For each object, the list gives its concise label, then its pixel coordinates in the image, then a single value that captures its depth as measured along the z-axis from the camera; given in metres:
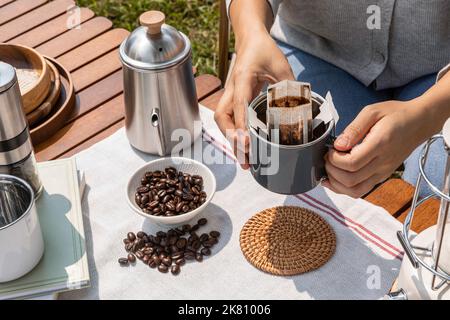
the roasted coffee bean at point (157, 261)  1.06
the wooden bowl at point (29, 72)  1.30
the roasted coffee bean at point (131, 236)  1.10
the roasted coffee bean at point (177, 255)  1.07
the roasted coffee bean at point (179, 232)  1.12
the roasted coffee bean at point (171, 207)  1.11
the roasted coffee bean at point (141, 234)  1.10
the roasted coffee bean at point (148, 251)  1.07
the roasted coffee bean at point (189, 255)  1.08
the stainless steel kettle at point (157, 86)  1.18
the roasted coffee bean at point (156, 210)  1.11
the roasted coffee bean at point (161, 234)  1.11
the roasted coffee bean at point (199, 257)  1.07
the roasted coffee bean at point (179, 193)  1.14
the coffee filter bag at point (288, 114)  0.90
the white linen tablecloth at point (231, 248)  1.03
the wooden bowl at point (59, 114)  1.30
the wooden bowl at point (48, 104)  1.30
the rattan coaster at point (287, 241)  1.06
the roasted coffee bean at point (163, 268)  1.05
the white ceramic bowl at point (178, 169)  1.10
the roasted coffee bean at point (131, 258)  1.07
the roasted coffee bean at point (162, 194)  1.13
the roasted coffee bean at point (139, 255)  1.07
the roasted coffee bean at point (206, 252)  1.08
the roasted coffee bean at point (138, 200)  1.13
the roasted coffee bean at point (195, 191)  1.15
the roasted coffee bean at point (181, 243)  1.09
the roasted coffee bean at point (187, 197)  1.13
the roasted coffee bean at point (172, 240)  1.09
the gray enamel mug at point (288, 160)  0.93
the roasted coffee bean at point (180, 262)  1.06
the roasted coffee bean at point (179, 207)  1.11
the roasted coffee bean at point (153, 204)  1.12
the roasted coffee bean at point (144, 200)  1.13
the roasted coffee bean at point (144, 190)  1.14
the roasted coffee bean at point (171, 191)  1.14
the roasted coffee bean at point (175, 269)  1.05
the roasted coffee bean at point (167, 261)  1.06
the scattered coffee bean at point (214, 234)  1.11
